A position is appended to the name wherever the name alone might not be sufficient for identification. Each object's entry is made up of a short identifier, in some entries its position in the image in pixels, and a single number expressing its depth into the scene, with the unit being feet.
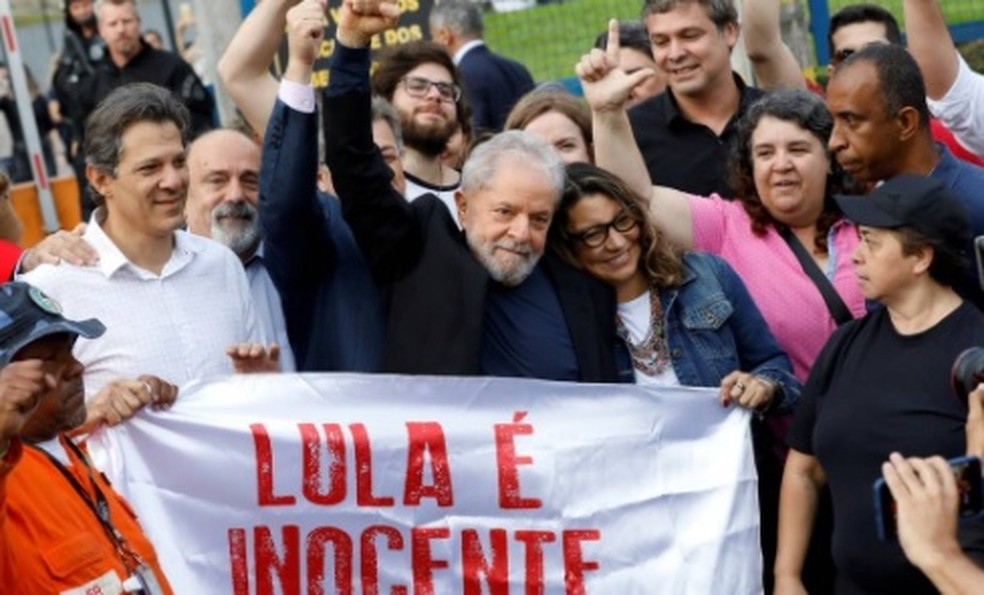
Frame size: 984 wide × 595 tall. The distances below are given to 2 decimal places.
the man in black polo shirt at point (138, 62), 63.77
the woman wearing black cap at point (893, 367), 29.57
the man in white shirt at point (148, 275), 32.57
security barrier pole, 77.19
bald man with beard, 36.01
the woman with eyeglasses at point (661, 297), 33.25
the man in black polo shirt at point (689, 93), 40.39
